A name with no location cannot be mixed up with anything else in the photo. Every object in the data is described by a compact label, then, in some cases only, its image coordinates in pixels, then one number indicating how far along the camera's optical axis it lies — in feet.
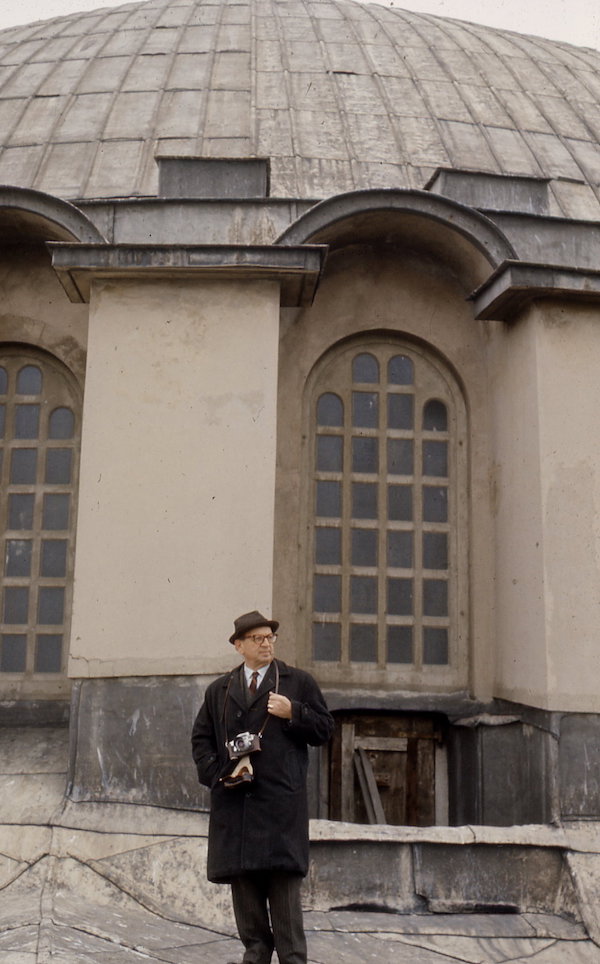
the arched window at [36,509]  27.68
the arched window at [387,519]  27.25
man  14.83
